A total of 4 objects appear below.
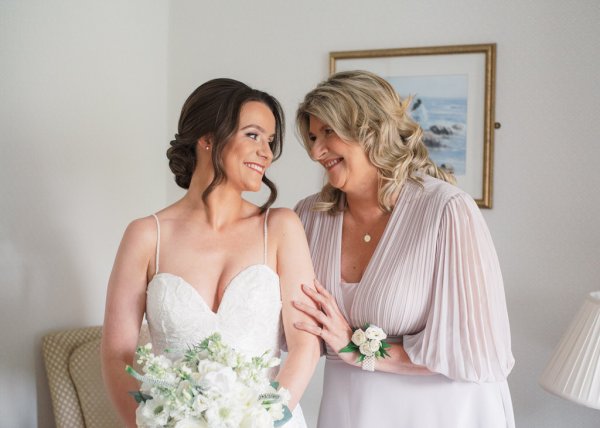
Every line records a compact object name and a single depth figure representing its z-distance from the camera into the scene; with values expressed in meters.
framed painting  3.16
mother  1.95
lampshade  2.38
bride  1.88
